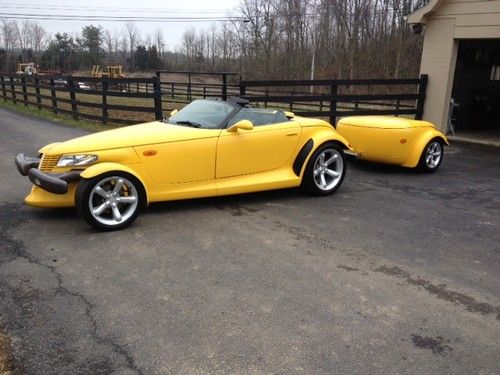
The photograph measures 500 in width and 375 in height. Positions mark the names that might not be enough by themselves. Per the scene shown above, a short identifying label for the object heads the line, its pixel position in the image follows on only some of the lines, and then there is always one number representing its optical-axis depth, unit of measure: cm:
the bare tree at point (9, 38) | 9188
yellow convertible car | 514
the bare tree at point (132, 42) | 9303
